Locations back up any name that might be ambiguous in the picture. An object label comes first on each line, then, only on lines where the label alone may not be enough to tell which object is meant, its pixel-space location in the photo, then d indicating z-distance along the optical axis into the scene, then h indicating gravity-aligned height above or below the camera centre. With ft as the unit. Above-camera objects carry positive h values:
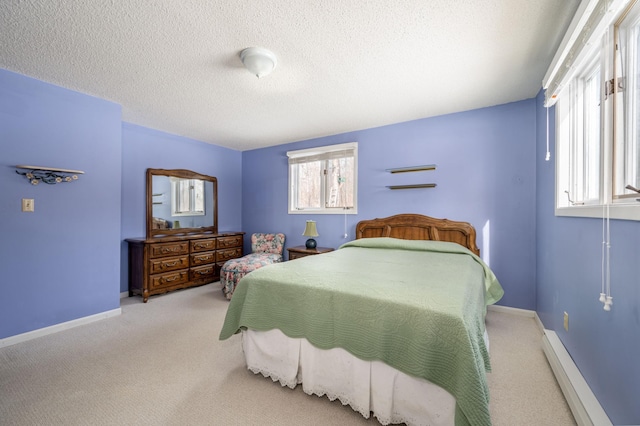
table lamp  13.35 -1.02
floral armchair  11.64 -2.36
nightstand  12.87 -1.96
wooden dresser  11.37 -2.42
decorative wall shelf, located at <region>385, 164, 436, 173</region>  11.06 +1.93
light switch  7.93 +0.21
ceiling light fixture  6.68 +4.06
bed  3.88 -2.21
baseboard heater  4.21 -3.30
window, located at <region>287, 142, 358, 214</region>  13.47 +1.85
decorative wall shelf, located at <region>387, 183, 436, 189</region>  11.03 +1.18
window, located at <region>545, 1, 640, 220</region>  4.07 +1.93
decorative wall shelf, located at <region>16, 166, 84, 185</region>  7.95 +1.21
